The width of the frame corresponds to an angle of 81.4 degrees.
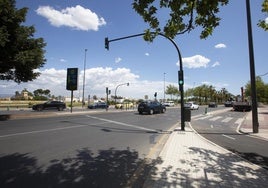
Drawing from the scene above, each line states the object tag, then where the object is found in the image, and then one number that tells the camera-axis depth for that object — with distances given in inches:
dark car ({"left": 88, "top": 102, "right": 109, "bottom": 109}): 1280.5
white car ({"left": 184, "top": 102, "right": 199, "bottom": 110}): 1192.3
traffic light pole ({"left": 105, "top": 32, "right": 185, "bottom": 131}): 340.5
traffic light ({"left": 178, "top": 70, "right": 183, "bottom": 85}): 352.7
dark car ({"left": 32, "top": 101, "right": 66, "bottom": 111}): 965.0
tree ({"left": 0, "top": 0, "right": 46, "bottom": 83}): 484.1
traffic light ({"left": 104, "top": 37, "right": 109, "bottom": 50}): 446.9
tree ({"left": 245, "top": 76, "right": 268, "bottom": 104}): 2016.3
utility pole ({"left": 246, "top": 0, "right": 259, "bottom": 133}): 349.8
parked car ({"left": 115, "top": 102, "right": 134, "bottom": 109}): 1299.4
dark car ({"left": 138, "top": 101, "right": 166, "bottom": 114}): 749.8
